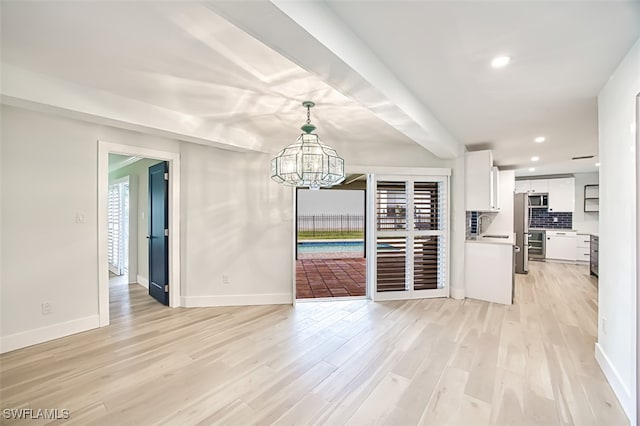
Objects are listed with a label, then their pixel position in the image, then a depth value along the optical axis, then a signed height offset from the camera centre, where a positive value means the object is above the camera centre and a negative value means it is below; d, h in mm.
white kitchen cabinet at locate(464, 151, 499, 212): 4340 +459
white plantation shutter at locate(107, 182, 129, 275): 6207 -283
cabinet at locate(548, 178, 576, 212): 7375 +436
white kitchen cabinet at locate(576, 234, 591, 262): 7034 -831
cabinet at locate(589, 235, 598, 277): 5684 -876
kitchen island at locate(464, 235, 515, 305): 4211 -845
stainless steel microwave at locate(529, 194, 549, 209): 7750 +317
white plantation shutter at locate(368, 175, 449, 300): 4477 -368
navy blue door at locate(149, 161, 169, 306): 4117 -288
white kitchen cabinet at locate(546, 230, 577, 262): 7203 -813
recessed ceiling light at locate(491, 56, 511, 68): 2010 +1034
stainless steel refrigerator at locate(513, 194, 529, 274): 6191 -352
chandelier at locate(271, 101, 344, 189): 2881 +479
